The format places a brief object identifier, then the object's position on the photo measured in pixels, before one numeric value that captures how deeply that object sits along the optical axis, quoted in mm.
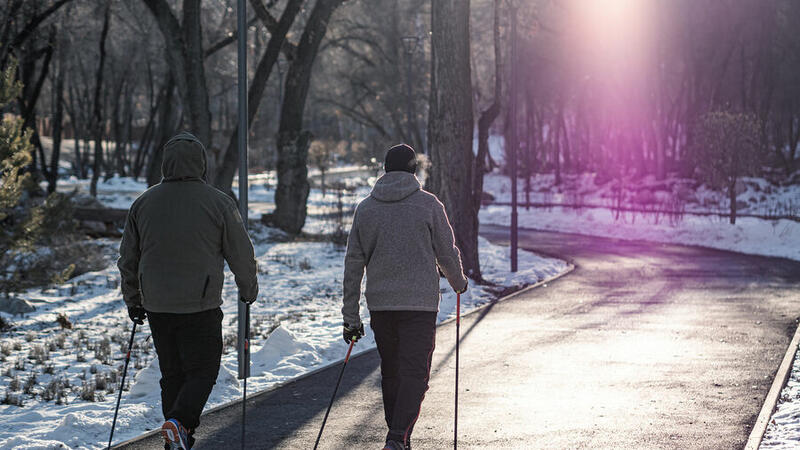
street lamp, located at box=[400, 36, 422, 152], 29823
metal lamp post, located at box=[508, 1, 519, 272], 19422
